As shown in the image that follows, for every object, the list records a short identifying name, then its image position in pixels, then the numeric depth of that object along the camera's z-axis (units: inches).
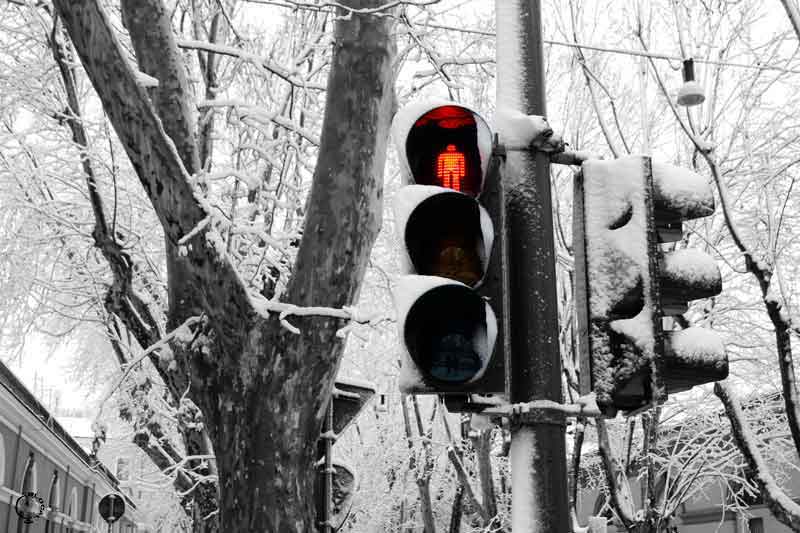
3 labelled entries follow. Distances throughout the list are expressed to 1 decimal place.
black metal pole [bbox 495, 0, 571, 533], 197.9
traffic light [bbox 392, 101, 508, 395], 193.5
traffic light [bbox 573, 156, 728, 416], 202.1
